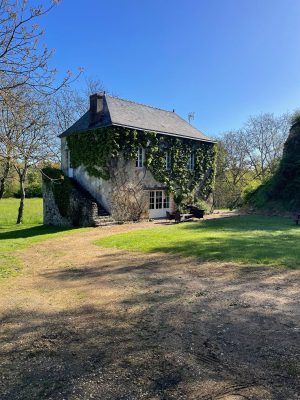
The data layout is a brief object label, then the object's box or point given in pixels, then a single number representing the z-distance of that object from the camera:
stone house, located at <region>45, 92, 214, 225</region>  19.83
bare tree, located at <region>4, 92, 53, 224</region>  7.34
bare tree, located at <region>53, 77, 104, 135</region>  33.31
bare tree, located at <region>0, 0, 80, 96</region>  6.11
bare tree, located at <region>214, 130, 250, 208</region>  39.34
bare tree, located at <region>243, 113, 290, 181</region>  40.84
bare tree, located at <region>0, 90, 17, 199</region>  6.91
